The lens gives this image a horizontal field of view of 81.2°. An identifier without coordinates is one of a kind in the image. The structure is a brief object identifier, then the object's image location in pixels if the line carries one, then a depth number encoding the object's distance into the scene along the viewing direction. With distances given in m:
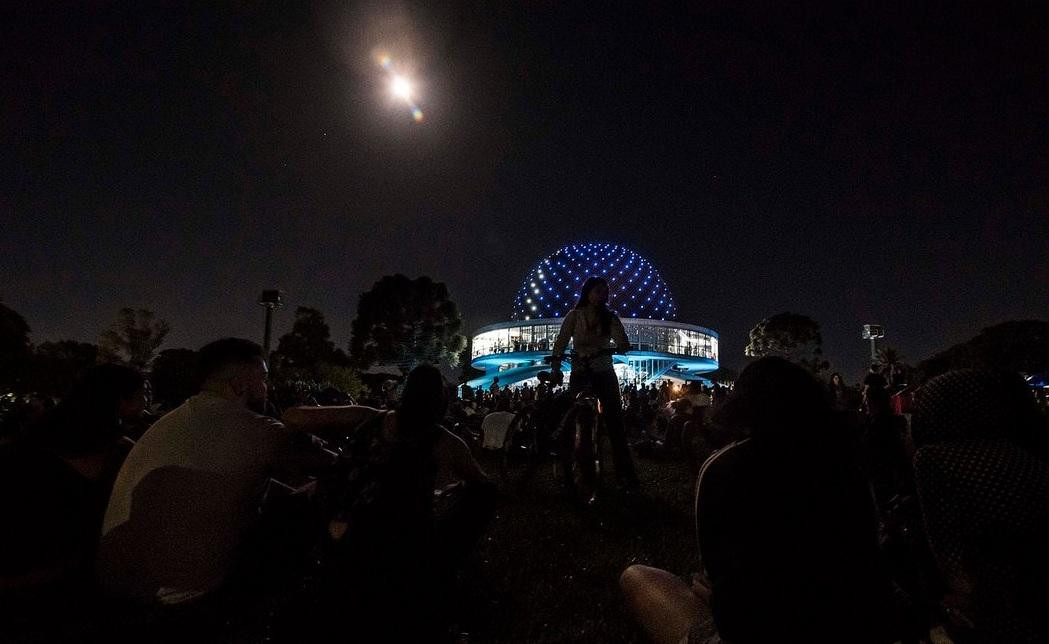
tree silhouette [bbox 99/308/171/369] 49.84
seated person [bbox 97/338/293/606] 2.34
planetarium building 64.88
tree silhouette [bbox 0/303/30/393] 30.05
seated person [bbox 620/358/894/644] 1.62
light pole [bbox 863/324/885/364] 34.44
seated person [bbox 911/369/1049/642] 1.54
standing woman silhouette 6.00
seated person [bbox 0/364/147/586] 2.52
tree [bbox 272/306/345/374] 54.03
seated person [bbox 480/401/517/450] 10.24
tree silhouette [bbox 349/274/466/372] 60.38
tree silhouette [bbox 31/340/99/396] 31.12
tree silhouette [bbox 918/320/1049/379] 46.09
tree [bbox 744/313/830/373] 62.56
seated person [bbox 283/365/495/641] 2.27
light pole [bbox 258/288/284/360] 21.53
